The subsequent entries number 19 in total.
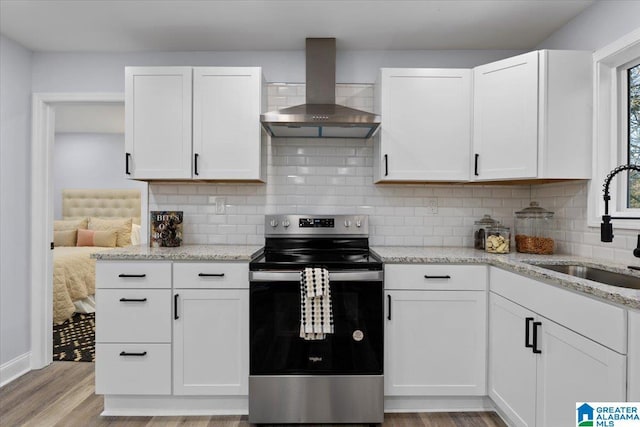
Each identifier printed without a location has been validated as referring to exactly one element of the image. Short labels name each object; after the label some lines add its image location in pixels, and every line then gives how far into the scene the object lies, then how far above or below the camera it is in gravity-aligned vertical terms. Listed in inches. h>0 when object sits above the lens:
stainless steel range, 86.3 -30.3
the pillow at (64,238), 211.9 -15.1
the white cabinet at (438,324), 90.4 -25.4
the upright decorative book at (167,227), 106.8 -4.3
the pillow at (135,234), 222.6 -13.3
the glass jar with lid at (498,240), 98.9 -6.4
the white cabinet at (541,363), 53.9 -24.4
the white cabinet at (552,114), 89.9 +23.4
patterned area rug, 125.9 -46.1
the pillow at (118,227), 214.7 -8.9
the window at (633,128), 84.2 +19.4
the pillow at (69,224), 217.8 -7.7
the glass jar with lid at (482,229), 108.0 -3.9
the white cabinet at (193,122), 101.9 +23.4
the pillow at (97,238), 208.4 -14.6
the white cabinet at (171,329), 90.0 -27.1
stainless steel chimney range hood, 94.7 +24.0
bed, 159.2 -13.5
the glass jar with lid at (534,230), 98.3 -4.0
